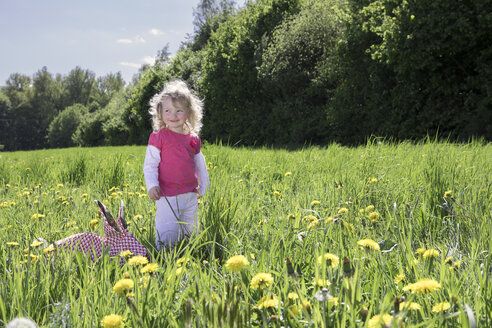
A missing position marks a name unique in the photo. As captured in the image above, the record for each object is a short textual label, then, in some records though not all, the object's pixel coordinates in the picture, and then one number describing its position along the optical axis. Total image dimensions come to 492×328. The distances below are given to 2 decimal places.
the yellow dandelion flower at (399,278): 1.45
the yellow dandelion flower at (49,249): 1.78
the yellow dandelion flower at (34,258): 1.78
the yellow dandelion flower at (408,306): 1.03
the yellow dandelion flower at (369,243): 1.40
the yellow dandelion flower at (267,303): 1.12
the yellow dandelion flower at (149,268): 1.32
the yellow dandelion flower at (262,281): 1.18
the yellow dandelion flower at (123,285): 1.18
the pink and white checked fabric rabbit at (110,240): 2.18
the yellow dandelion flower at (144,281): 1.40
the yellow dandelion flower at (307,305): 1.10
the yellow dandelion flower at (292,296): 1.24
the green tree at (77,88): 83.88
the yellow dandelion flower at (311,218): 1.99
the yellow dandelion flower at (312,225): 1.85
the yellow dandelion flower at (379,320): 0.99
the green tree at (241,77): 17.61
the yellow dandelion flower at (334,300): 1.16
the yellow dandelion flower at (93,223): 2.53
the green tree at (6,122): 74.56
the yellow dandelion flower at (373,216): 1.98
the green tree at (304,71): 14.39
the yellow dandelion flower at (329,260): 1.28
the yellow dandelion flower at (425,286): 1.06
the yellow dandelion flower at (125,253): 1.63
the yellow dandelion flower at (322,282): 1.25
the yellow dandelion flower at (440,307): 1.05
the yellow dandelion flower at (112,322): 1.07
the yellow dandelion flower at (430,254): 1.36
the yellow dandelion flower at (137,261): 1.45
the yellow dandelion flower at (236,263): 1.22
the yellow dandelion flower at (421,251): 1.48
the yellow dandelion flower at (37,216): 2.51
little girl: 2.67
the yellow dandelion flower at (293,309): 1.19
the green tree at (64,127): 63.28
